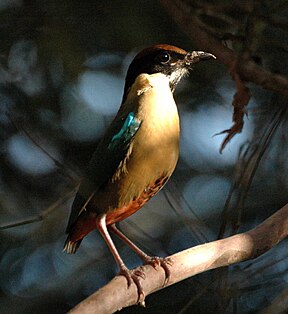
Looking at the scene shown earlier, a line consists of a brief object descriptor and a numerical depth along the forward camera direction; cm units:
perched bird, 751
